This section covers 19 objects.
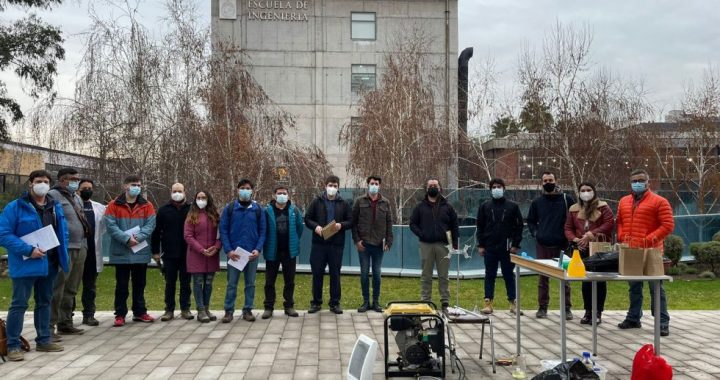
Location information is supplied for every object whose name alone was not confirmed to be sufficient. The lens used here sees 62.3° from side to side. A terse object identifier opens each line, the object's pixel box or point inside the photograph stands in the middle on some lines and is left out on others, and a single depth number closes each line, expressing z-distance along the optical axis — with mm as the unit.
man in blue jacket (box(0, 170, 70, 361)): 6543
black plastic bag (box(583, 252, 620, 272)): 5520
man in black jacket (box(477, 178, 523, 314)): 9148
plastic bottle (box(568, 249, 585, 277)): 5258
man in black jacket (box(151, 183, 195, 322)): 8688
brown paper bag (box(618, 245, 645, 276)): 5332
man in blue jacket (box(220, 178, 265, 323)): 8711
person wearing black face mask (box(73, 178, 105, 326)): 8344
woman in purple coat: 8562
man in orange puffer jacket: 7238
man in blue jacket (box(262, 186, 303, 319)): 8969
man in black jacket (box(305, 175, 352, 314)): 9281
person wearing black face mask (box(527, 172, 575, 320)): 8688
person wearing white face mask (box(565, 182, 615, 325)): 8359
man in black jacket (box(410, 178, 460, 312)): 9211
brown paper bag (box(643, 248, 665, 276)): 5332
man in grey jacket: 7648
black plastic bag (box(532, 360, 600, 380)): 4844
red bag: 4543
